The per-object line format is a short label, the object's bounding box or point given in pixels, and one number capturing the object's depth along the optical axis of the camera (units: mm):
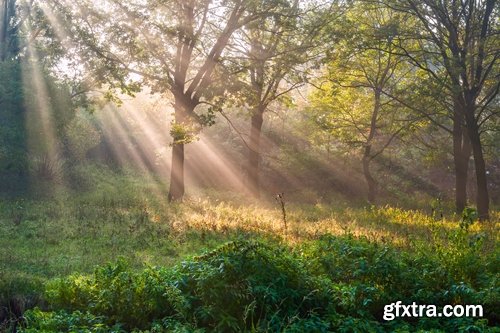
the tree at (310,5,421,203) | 25578
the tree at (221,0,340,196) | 21031
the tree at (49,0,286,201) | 19703
